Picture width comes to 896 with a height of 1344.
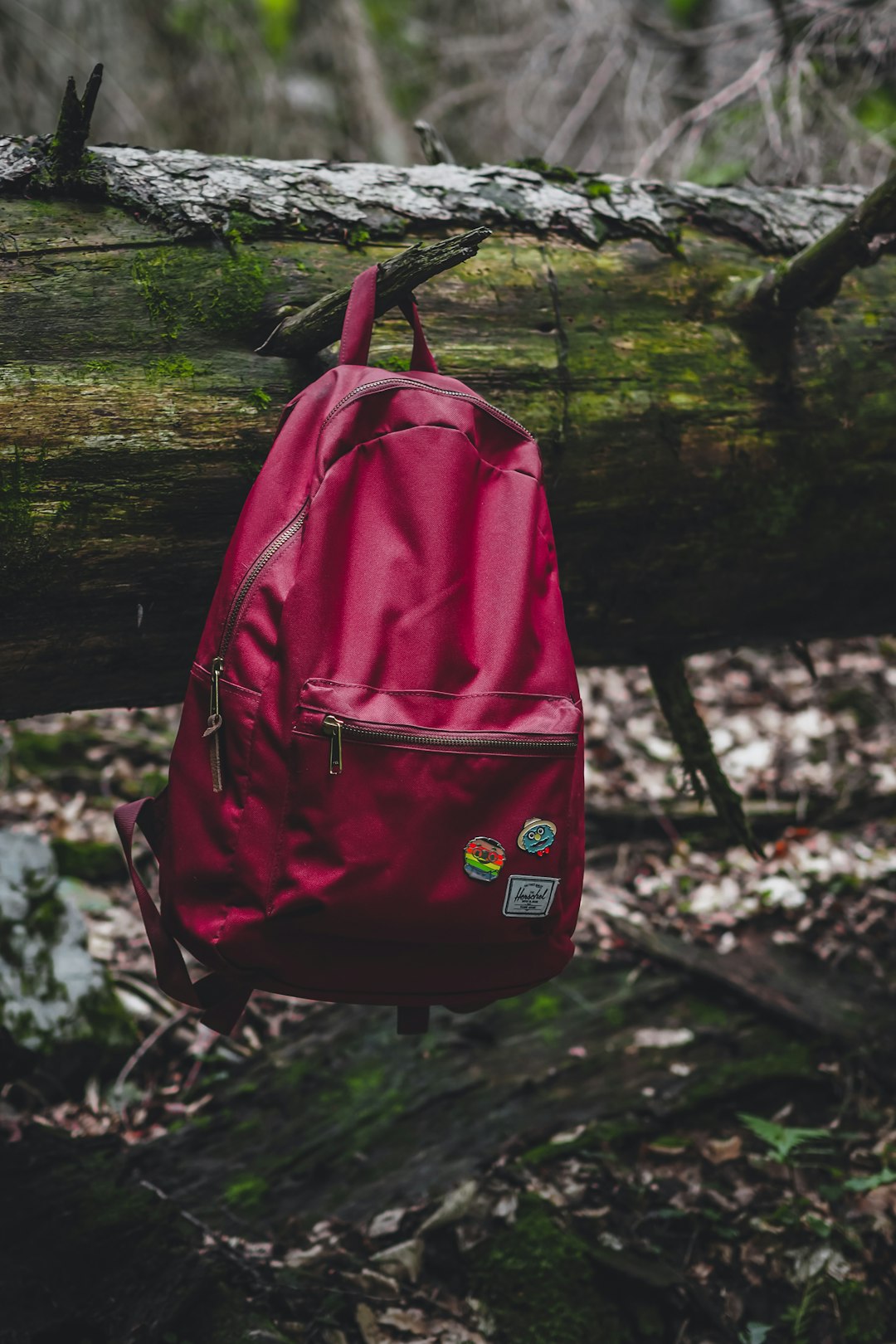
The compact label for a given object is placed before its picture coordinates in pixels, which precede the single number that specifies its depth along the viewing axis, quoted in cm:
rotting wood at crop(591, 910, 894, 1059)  309
